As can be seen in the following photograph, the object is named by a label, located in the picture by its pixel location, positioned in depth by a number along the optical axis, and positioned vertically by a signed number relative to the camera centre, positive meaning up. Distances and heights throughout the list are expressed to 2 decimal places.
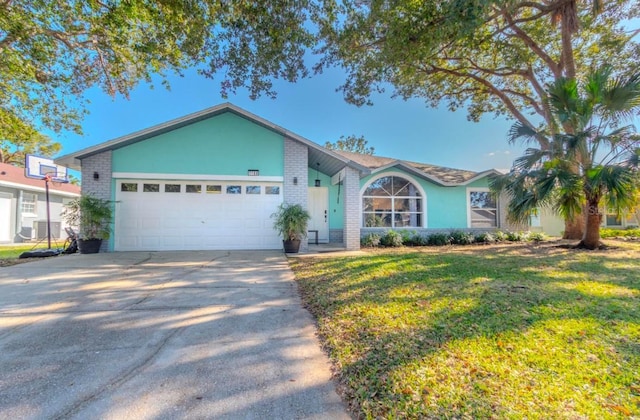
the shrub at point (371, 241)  10.78 -0.87
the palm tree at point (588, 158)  7.27 +1.75
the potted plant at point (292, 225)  8.80 -0.18
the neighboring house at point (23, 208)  13.96 +0.73
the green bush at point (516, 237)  12.21 -0.84
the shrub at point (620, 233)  12.93 -0.79
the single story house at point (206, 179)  9.34 +1.43
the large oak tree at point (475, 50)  6.24 +5.94
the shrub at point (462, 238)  11.77 -0.84
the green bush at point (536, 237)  12.20 -0.85
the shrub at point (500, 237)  12.14 -0.83
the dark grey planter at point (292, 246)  9.02 -0.88
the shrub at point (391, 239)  11.02 -0.82
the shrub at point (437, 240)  11.65 -0.91
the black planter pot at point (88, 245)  8.63 -0.79
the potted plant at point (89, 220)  8.50 +0.01
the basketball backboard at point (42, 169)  9.58 +1.89
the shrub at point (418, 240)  11.58 -0.91
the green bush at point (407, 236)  11.48 -0.73
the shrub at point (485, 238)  11.96 -0.87
